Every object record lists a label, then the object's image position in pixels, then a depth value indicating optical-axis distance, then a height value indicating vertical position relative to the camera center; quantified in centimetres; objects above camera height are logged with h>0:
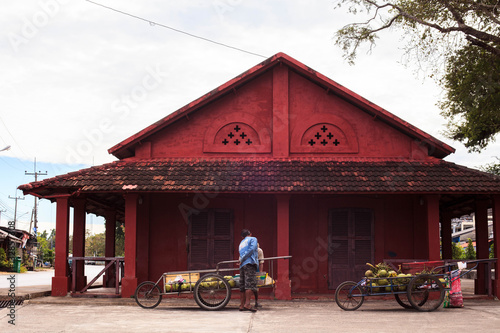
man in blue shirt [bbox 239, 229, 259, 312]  1176 -54
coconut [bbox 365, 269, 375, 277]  1220 -66
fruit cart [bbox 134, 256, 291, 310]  1199 -93
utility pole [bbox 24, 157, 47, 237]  5638 +283
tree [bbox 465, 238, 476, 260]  3023 -53
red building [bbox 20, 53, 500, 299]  1555 +182
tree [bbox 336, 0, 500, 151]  1845 +631
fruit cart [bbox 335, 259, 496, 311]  1187 -90
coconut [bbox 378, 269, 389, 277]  1202 -63
